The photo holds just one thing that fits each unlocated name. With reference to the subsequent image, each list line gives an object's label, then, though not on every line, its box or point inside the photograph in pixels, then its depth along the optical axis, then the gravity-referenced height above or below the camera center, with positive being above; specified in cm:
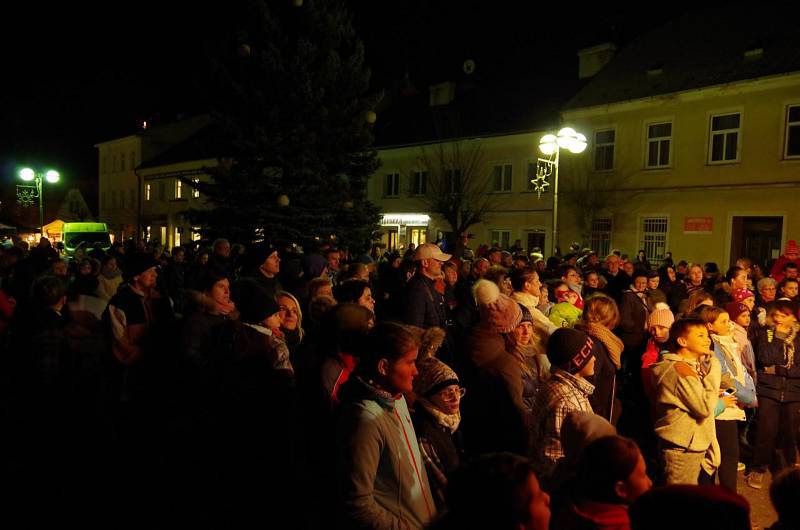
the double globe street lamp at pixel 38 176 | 2298 +178
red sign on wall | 2222 +68
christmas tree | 1370 +247
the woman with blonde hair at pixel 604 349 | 484 -88
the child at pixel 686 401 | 416 -108
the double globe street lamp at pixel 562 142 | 1336 +220
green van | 2731 -57
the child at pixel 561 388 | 354 -89
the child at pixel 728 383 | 489 -118
